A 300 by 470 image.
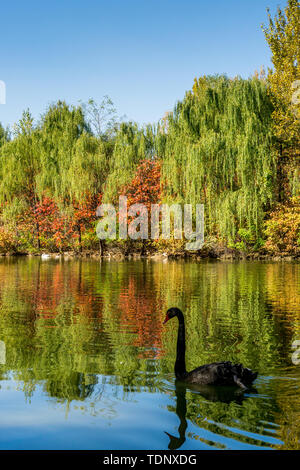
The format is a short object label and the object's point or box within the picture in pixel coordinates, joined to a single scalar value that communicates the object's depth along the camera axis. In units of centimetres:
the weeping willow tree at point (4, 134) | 4350
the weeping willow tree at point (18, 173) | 3606
